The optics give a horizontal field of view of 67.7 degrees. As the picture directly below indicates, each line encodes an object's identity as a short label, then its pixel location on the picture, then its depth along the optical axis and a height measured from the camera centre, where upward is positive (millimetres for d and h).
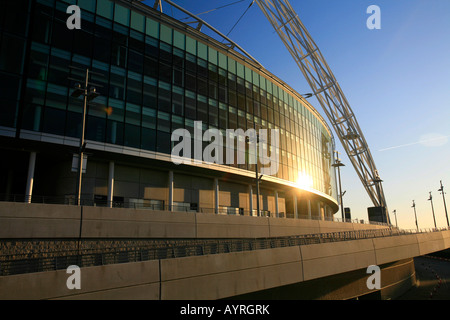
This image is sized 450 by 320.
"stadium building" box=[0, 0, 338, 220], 23891 +11090
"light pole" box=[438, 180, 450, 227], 77888 +9329
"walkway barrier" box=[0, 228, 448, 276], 11398 -686
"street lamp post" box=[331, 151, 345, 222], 55544 +11115
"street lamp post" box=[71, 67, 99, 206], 20000 +6072
